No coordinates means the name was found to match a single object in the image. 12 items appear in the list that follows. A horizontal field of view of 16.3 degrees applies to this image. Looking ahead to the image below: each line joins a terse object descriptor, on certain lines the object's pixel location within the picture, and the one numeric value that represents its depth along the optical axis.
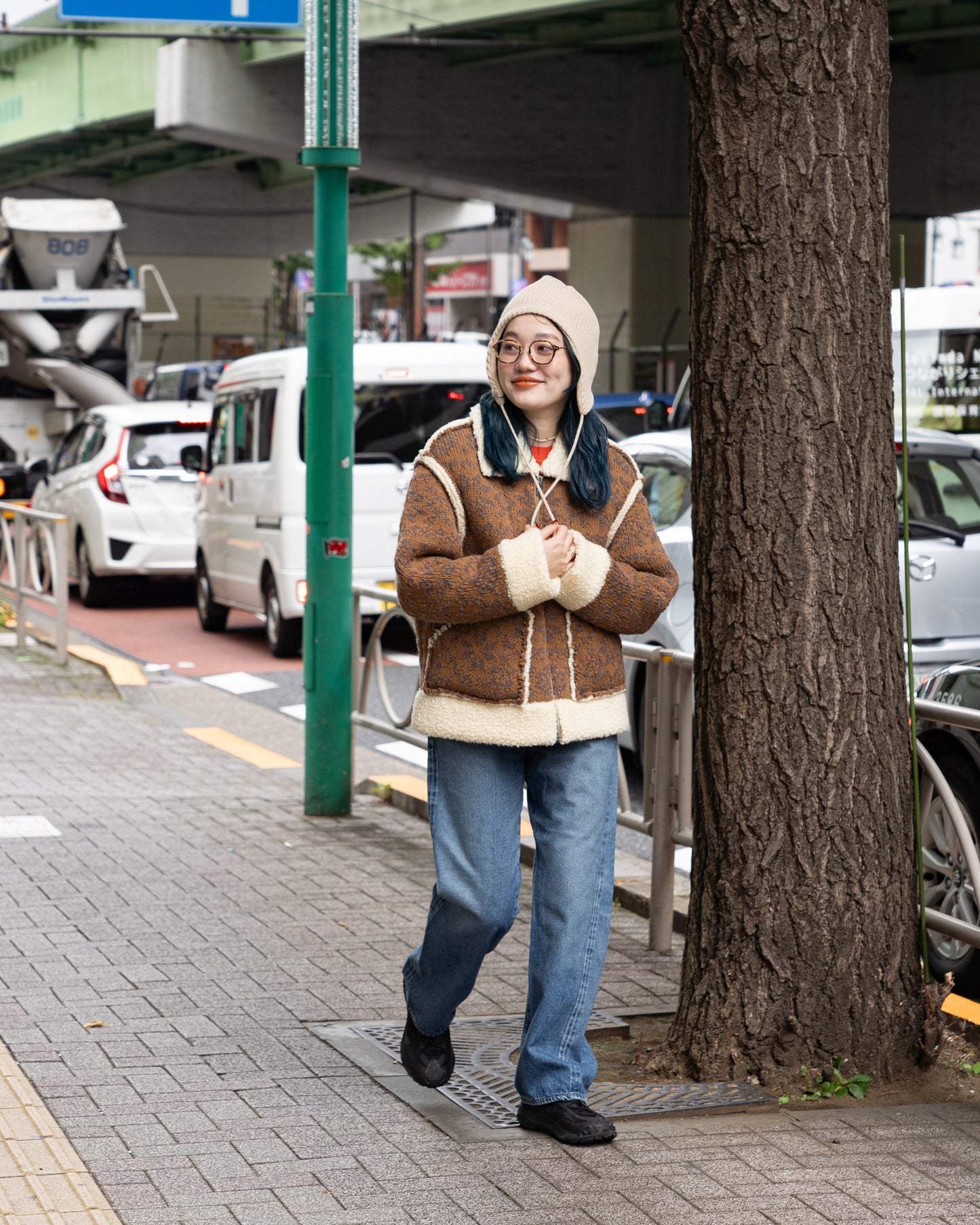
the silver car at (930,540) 15.56
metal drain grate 7.69
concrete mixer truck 41.65
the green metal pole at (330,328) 13.78
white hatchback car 28.61
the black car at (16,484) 39.65
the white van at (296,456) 23.15
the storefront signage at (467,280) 158.26
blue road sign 15.58
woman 7.17
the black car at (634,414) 33.70
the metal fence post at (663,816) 10.51
